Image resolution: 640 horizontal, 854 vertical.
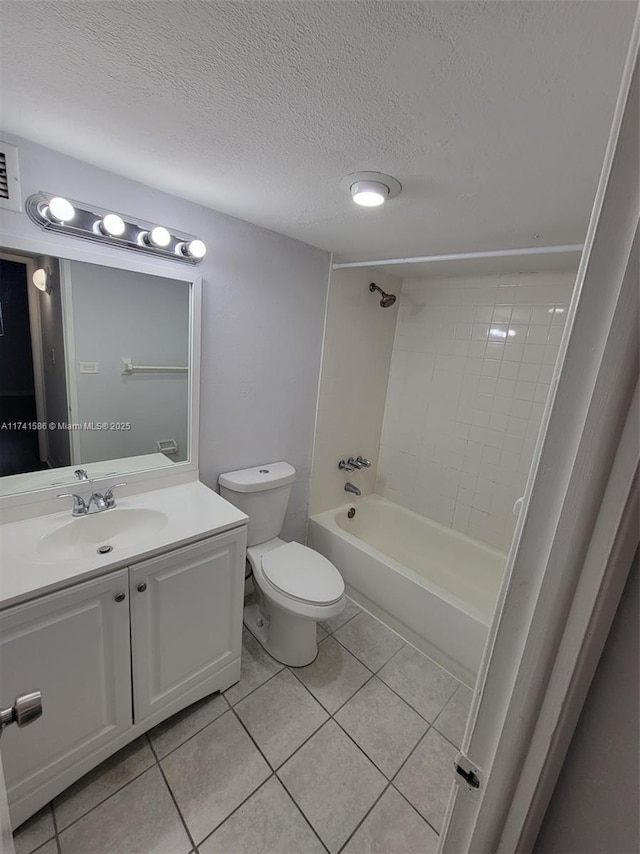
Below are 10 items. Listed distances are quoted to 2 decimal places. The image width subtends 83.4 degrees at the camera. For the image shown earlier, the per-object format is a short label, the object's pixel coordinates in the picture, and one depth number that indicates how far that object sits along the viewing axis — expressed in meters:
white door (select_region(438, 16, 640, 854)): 0.32
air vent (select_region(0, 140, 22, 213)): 1.13
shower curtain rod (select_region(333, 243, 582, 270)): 1.24
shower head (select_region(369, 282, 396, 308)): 2.47
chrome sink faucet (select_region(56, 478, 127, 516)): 1.42
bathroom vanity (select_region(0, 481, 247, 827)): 1.07
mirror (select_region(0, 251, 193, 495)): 1.29
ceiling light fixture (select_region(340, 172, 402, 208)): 1.18
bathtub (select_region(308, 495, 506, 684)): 1.79
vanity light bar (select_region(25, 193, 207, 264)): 1.22
